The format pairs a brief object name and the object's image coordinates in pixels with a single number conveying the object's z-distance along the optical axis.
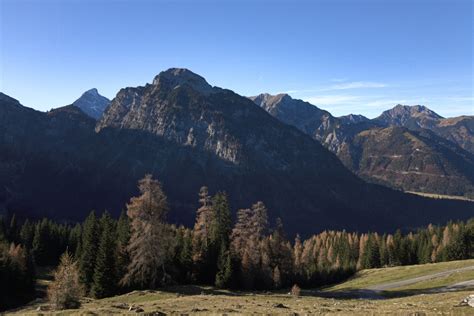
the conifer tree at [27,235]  126.12
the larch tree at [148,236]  63.81
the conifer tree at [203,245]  77.56
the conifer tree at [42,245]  122.19
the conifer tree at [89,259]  72.50
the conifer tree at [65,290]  42.84
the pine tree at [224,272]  73.96
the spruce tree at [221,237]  74.31
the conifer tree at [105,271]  66.19
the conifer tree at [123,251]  67.38
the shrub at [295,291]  63.84
